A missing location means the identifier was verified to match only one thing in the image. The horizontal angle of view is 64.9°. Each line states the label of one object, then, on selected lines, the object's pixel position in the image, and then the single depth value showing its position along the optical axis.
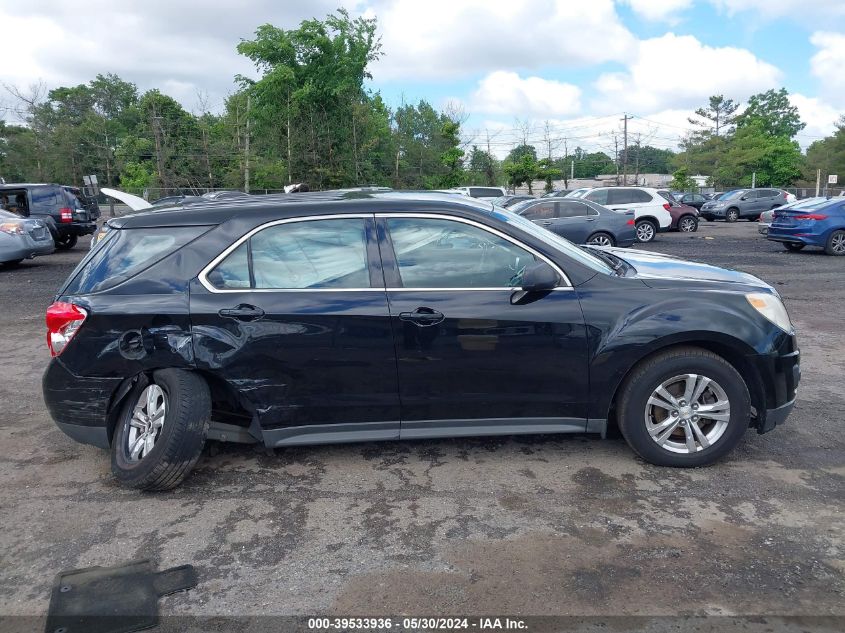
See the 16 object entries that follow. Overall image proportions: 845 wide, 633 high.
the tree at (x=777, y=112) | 88.44
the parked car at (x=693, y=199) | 34.66
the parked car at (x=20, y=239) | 13.87
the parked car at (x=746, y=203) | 31.02
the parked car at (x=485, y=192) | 28.02
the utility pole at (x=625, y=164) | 54.61
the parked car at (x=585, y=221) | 16.08
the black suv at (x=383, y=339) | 3.91
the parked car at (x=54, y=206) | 17.00
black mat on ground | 2.82
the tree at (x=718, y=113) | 76.88
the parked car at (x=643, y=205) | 19.44
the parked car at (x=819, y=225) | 15.30
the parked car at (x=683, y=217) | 23.59
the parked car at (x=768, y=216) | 16.23
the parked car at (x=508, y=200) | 22.97
